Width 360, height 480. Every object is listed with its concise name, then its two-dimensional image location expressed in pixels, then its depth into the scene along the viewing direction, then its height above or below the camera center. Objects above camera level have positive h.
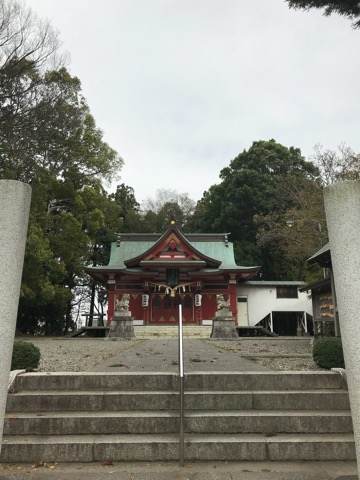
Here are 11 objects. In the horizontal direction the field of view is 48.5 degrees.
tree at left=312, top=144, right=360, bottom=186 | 16.72 +7.47
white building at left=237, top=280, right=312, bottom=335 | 24.20 +2.19
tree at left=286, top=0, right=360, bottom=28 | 4.99 +4.08
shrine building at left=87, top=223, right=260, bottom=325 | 23.11 +3.41
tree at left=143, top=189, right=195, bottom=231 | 38.97 +13.70
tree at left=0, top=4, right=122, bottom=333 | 13.06 +7.10
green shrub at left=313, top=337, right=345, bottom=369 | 5.06 -0.17
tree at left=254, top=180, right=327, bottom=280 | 18.00 +5.59
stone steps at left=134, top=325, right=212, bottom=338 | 20.81 +0.46
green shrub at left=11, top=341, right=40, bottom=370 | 4.98 -0.21
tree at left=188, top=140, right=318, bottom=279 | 32.50 +12.07
